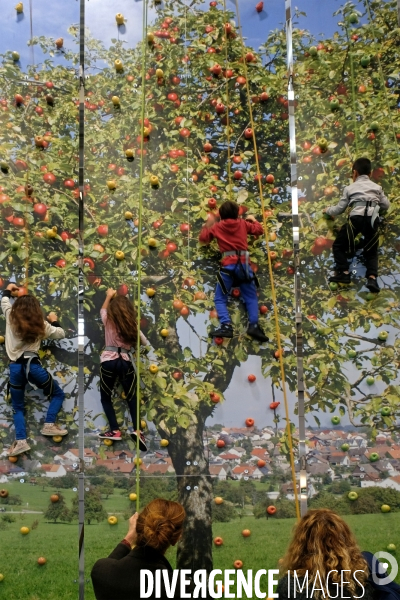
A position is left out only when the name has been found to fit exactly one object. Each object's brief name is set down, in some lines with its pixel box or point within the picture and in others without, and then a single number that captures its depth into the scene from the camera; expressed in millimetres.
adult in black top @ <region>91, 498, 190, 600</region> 2449
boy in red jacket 3740
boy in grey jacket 3773
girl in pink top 3654
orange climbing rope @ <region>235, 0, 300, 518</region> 3677
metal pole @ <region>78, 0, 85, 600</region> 3546
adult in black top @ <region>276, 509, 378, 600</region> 1951
